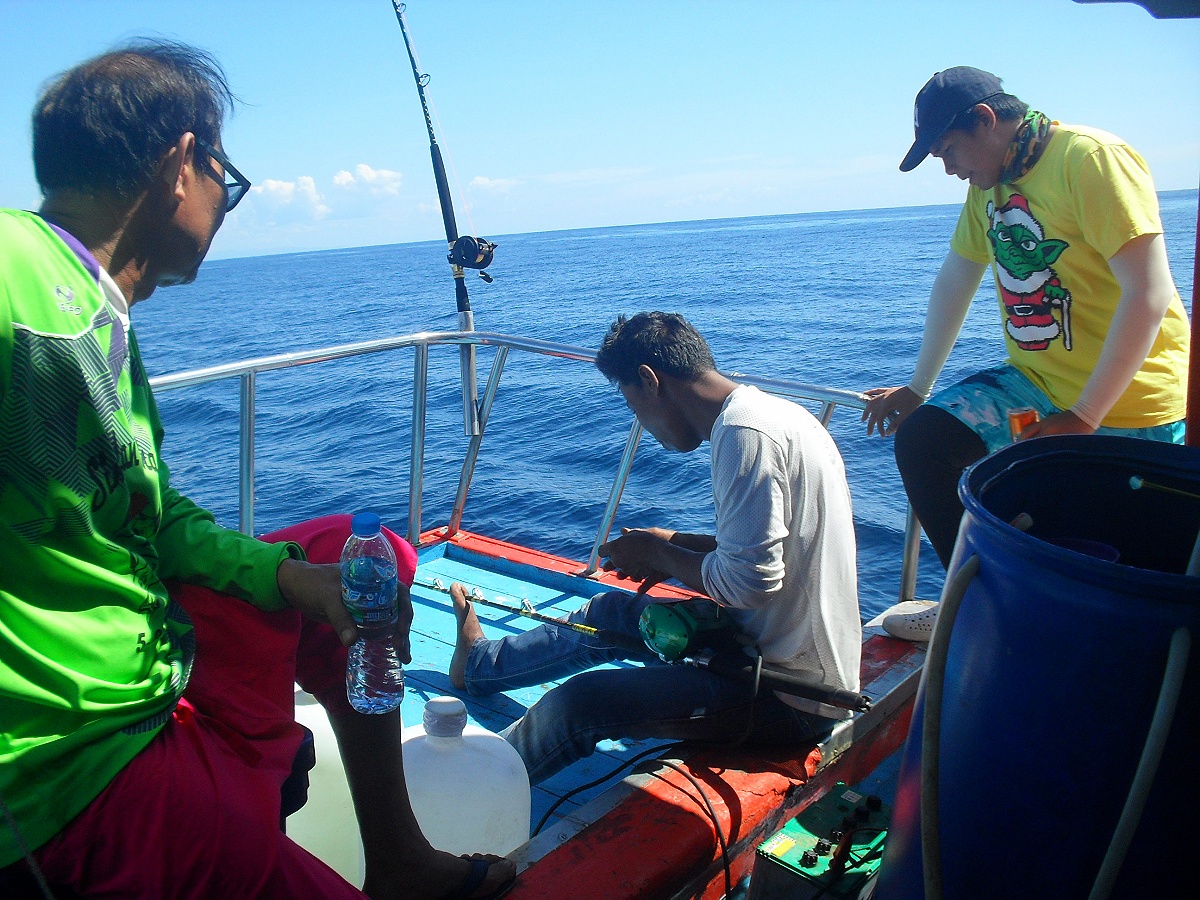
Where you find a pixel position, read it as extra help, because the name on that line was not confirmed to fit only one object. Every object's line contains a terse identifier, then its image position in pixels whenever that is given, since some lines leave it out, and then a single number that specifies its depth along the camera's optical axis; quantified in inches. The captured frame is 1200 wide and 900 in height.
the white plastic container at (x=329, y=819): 81.0
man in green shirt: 46.8
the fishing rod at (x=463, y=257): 162.4
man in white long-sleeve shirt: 86.1
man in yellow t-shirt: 95.8
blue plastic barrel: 44.4
